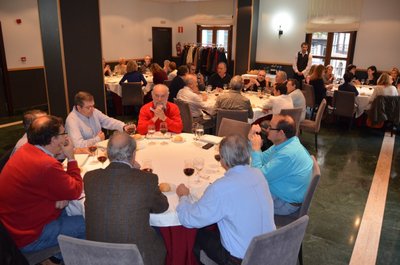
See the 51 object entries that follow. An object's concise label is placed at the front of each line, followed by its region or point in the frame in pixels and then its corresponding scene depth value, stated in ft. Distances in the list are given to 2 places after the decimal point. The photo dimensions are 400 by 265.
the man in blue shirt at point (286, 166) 8.82
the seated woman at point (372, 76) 28.53
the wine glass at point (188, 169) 8.70
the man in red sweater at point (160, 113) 12.99
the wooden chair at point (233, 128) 12.54
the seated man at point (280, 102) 16.55
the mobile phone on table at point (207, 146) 11.04
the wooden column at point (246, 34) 33.86
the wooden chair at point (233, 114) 15.46
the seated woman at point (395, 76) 26.25
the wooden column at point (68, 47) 15.87
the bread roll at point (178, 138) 11.64
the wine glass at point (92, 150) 10.04
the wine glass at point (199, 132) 11.43
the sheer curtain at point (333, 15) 31.27
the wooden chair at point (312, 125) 18.60
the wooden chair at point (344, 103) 22.52
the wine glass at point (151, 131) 11.95
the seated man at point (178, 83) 20.30
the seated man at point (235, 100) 15.96
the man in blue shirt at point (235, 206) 6.35
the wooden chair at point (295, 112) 16.19
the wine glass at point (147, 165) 8.83
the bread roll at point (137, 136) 11.69
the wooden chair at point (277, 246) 5.75
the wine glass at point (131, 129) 11.69
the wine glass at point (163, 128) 11.90
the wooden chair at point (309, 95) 24.03
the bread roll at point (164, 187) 8.05
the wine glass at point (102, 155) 9.54
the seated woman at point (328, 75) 27.58
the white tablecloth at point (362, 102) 23.38
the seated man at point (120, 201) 6.15
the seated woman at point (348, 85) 23.13
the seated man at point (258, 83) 23.45
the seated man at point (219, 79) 23.62
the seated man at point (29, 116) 10.13
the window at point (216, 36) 41.32
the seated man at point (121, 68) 30.60
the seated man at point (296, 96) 18.21
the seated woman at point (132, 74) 24.58
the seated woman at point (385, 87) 21.98
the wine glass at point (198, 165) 8.88
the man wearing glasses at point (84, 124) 11.42
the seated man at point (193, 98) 17.40
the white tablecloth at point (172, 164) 7.30
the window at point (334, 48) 32.46
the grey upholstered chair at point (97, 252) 5.32
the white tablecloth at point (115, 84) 25.21
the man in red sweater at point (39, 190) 7.16
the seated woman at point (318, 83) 24.13
